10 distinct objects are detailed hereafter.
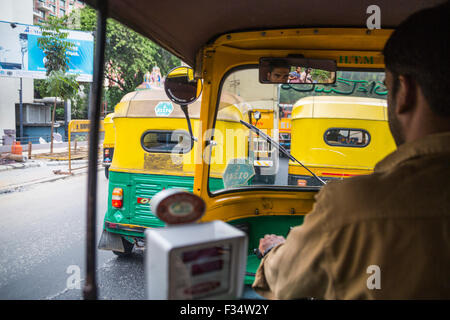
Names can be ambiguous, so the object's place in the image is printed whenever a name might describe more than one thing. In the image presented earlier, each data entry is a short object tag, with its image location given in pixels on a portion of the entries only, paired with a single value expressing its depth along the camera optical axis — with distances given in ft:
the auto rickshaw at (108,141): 30.22
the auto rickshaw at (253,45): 5.60
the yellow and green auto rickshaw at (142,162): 14.05
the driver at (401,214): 2.74
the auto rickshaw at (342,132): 13.20
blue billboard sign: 48.16
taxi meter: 2.16
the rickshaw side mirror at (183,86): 7.43
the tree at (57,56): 46.06
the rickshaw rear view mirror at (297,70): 7.55
